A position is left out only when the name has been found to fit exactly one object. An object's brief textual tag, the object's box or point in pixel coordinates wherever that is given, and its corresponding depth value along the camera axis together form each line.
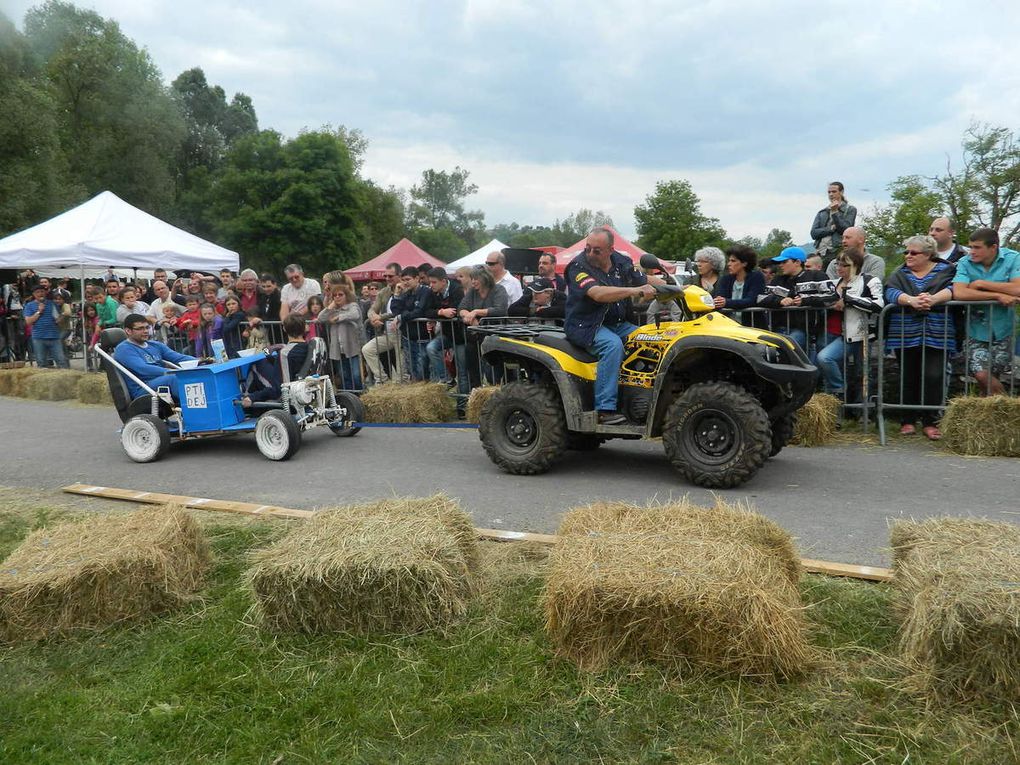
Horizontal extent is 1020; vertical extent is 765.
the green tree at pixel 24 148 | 36.66
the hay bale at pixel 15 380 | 15.38
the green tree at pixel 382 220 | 71.88
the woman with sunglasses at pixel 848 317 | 8.34
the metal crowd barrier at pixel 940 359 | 7.96
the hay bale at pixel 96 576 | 4.03
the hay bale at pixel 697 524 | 3.82
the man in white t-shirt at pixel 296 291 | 12.52
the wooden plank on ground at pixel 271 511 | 4.32
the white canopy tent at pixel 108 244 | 16.42
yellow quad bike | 6.33
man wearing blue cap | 8.72
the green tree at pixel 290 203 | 52.69
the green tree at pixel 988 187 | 13.47
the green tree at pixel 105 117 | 50.00
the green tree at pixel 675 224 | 41.38
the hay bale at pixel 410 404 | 10.24
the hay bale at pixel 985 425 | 7.26
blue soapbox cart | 8.52
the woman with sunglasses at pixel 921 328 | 8.06
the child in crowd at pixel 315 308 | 11.75
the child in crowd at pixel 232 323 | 11.84
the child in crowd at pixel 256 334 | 11.59
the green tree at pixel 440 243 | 83.88
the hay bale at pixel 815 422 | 8.05
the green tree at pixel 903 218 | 14.48
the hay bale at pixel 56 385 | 14.66
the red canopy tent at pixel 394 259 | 34.91
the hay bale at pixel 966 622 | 2.87
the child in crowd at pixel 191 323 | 13.52
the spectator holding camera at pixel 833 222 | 10.96
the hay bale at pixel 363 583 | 3.74
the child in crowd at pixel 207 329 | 12.62
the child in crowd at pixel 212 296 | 13.18
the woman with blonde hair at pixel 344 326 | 11.39
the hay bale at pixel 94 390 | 13.97
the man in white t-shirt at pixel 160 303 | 15.30
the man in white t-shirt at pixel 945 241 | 8.80
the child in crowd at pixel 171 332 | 13.83
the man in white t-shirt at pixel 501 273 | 11.04
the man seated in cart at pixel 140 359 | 9.14
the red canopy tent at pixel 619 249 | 23.69
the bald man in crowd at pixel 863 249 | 8.87
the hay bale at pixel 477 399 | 9.30
